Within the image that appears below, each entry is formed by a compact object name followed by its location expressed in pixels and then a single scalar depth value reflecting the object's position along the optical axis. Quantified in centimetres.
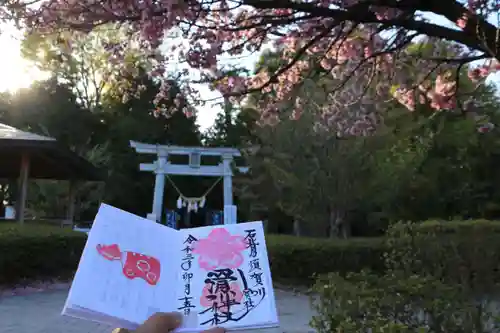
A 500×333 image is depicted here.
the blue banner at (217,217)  2177
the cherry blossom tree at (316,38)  411
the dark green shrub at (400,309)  267
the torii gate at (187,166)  1850
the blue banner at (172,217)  2175
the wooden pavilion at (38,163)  1283
